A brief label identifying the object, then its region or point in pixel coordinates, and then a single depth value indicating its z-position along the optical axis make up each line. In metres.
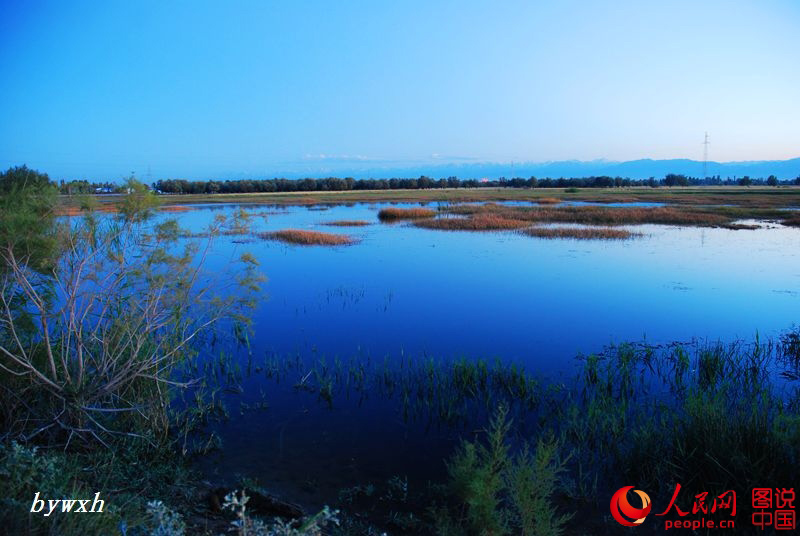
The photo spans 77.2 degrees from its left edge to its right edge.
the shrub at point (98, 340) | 5.95
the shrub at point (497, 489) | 4.21
